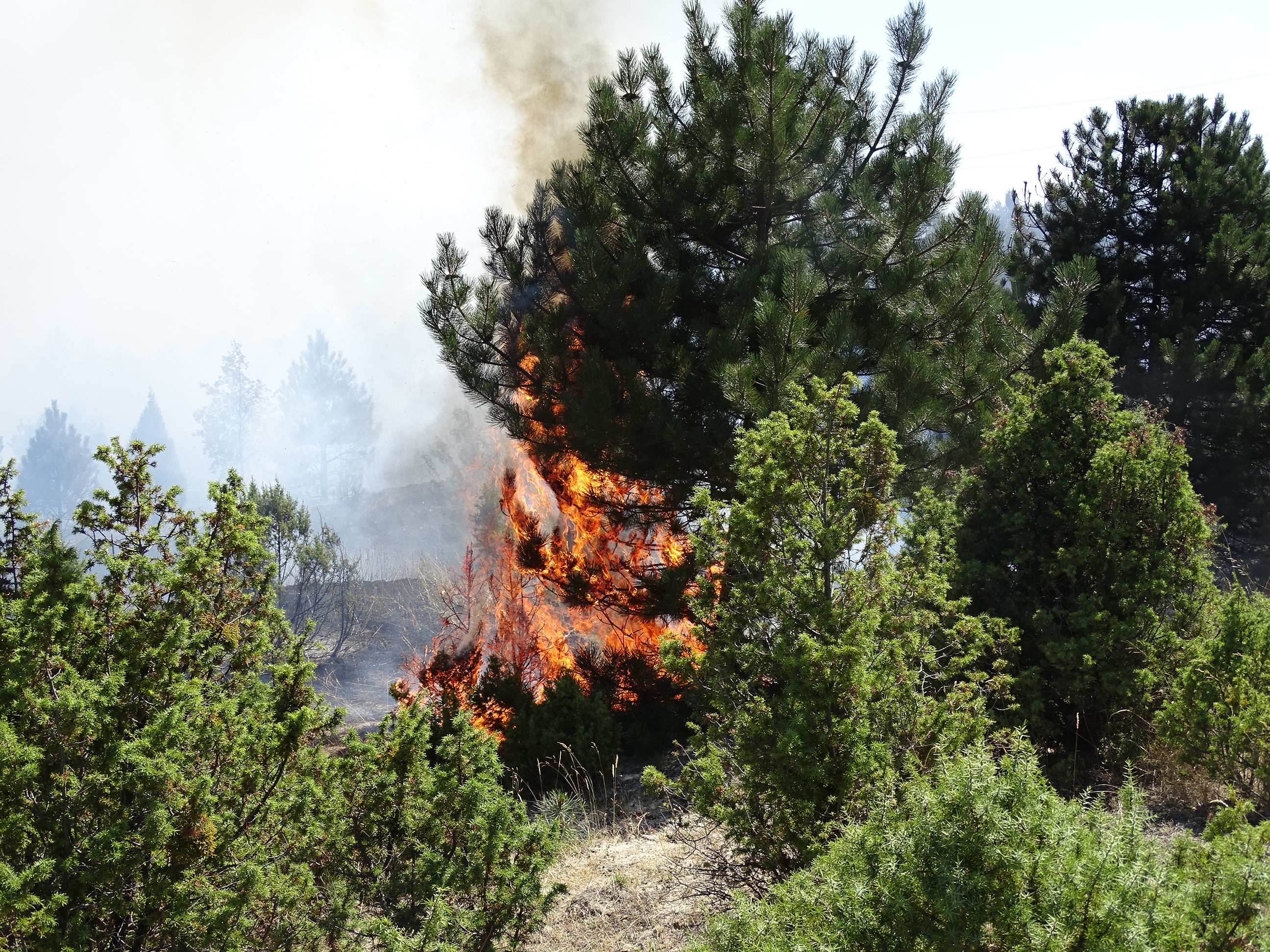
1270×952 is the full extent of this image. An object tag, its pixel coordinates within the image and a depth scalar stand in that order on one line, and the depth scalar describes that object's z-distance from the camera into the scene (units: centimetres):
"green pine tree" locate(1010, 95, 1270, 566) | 1290
